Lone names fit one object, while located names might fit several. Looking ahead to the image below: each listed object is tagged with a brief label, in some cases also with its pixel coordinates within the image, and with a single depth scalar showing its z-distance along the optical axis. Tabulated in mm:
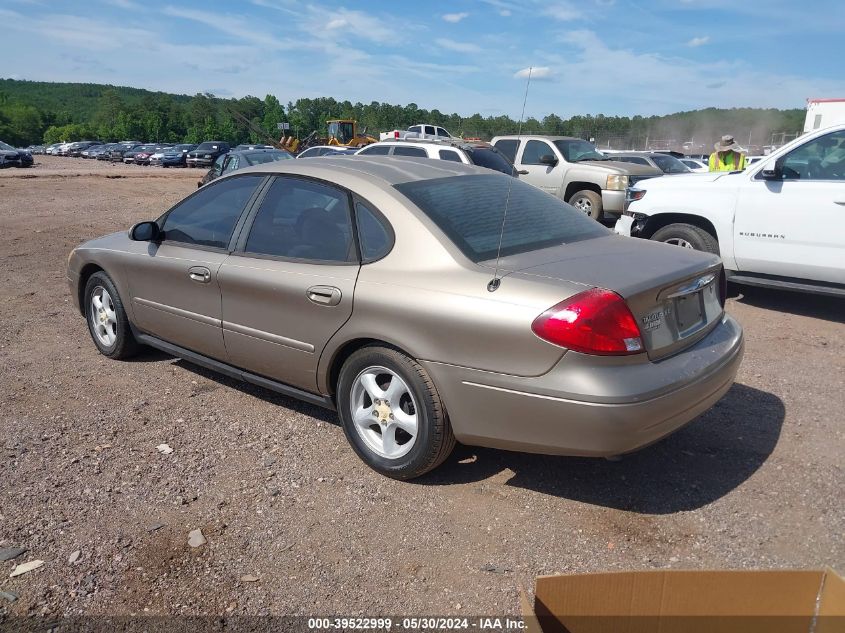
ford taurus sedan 2871
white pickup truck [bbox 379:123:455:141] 37844
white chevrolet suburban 6016
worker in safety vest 10016
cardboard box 1551
